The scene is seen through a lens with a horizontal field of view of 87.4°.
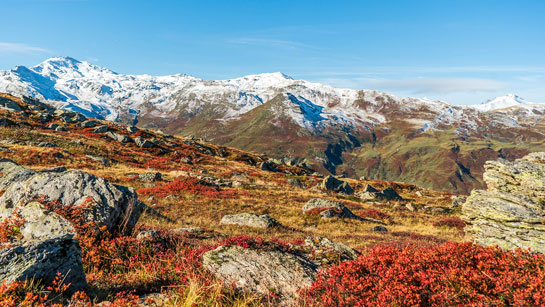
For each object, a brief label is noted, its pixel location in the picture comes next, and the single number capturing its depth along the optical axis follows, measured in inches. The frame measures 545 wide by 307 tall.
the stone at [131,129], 3541.3
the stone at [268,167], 3093.5
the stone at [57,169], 853.1
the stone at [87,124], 3026.6
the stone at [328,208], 1133.7
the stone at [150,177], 1567.2
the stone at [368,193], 1964.2
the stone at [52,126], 2669.3
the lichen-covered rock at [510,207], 444.8
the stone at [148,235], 393.0
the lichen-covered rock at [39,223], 369.1
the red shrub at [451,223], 1167.6
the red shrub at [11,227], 355.3
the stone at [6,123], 2277.3
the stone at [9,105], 3063.5
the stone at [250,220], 821.9
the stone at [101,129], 2918.3
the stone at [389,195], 1980.8
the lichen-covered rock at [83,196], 419.5
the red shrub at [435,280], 213.8
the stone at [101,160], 1849.2
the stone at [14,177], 511.0
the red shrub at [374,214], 1285.7
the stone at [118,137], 2799.2
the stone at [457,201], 1813.5
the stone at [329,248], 389.1
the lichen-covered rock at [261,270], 269.4
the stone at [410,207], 1625.2
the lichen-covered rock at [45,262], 211.8
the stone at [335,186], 2100.3
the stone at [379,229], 978.6
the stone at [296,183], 2150.7
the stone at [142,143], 2790.4
